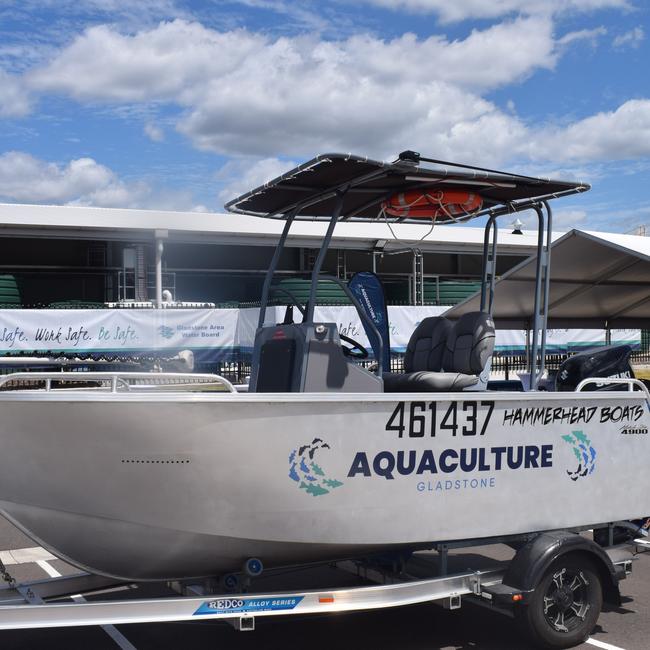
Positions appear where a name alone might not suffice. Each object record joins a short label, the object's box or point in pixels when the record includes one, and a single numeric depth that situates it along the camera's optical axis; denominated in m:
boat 4.16
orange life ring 5.84
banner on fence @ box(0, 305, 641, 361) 21.58
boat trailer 4.17
